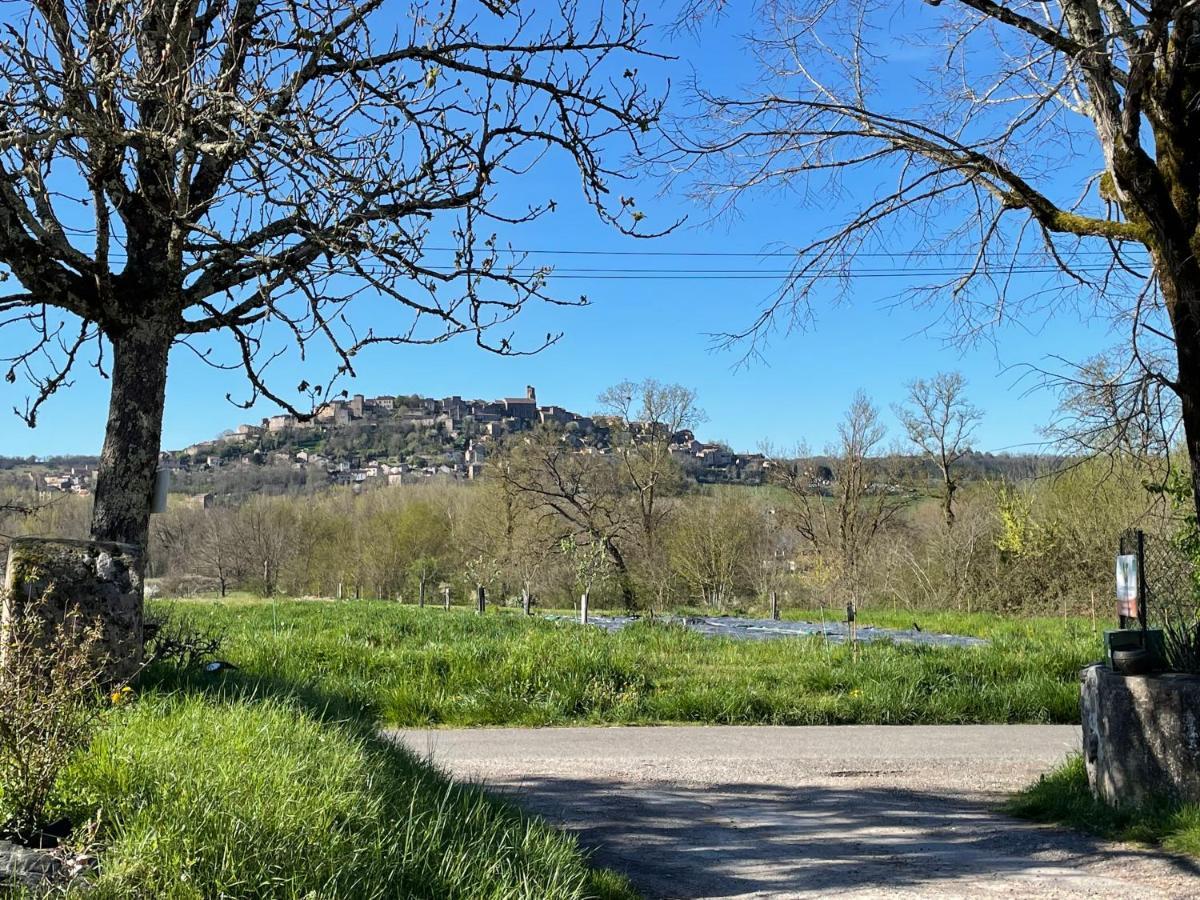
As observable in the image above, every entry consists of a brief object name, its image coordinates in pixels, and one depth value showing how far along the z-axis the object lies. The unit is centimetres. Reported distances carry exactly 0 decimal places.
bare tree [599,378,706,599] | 4612
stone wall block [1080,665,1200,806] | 635
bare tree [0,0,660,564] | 580
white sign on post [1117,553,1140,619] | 721
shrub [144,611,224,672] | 766
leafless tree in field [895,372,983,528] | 4241
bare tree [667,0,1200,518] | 693
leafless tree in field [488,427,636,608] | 4369
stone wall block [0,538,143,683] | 626
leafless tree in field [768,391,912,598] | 4025
